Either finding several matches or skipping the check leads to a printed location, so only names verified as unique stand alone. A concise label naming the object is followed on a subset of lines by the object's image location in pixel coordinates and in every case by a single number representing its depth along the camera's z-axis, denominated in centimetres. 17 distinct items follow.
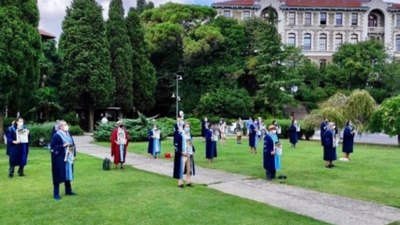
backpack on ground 1799
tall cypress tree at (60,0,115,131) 4672
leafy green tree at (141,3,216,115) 5978
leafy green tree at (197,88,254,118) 5581
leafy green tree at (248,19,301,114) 5662
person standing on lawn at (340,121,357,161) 2186
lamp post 5547
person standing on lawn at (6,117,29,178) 1609
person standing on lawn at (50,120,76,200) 1177
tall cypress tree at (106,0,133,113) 5131
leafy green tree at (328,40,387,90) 6347
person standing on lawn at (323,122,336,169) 1922
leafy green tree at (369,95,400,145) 3362
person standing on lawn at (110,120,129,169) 1848
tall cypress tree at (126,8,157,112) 5486
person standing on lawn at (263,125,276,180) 1562
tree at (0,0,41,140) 2931
